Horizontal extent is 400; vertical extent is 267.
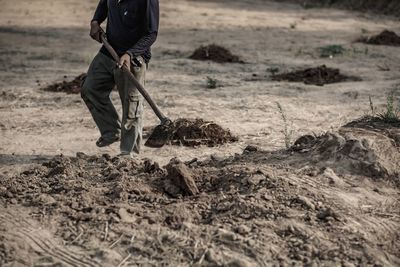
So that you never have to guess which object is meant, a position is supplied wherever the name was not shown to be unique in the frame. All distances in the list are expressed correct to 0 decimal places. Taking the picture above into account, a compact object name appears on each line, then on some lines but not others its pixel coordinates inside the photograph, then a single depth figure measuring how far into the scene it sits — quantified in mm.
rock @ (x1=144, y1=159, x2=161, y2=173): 7986
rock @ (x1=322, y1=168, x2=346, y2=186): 7258
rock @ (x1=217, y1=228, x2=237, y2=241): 6213
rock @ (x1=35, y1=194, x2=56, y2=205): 7044
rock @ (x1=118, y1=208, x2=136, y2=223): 6566
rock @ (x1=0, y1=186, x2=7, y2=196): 7388
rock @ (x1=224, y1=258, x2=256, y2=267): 5878
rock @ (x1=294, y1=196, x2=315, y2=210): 6701
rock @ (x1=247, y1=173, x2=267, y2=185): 7099
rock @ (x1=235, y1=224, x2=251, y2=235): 6294
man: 9094
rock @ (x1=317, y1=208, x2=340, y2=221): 6523
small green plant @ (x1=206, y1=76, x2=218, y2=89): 14723
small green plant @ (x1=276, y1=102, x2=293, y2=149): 9588
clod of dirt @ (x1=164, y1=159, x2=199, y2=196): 7160
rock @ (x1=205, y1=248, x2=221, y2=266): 5936
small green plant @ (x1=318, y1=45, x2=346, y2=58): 19187
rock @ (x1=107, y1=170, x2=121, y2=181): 7784
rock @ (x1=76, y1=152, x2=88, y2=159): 9204
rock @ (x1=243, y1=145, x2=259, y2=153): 8843
